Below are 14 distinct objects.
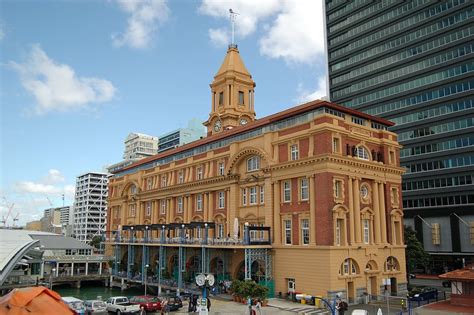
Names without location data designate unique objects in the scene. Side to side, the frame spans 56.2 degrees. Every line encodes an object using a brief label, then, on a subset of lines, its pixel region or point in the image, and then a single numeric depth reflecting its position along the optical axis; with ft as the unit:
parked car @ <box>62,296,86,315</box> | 119.44
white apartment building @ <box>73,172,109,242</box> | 611.88
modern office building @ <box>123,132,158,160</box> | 651.08
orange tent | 36.22
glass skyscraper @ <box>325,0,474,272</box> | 238.48
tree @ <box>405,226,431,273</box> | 197.47
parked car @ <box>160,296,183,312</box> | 132.26
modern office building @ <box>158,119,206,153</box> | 572.51
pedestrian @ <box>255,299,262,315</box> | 111.01
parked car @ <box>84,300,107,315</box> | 130.31
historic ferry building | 143.43
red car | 132.16
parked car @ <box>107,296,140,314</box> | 127.16
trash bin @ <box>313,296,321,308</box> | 133.06
